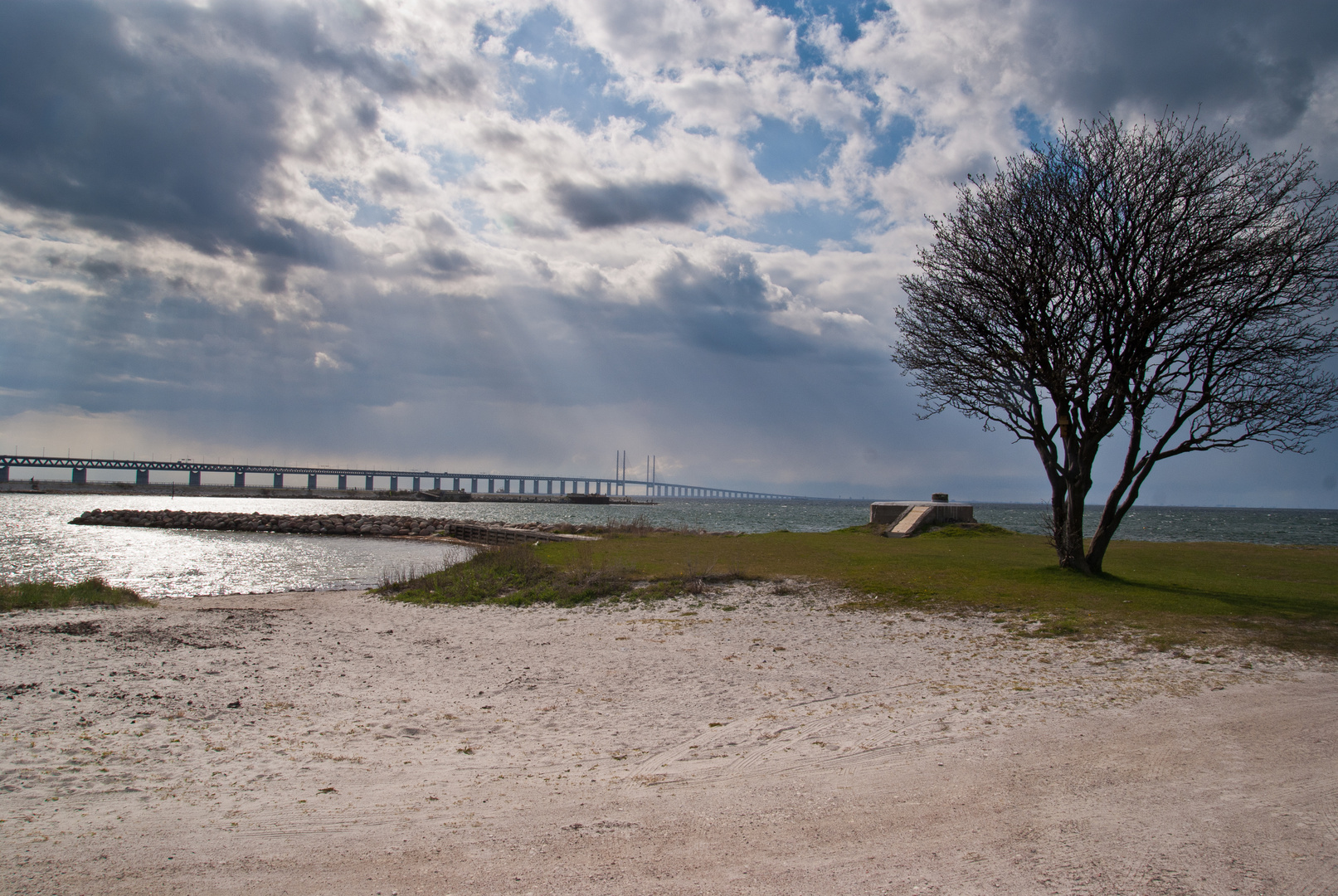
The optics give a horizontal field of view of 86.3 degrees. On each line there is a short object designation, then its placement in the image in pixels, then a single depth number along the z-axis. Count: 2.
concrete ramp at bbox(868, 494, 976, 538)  30.56
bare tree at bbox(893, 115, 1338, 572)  14.29
